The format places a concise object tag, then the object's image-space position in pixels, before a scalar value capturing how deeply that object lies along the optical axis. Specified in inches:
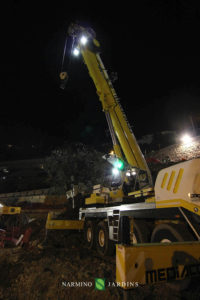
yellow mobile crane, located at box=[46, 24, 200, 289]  79.6
